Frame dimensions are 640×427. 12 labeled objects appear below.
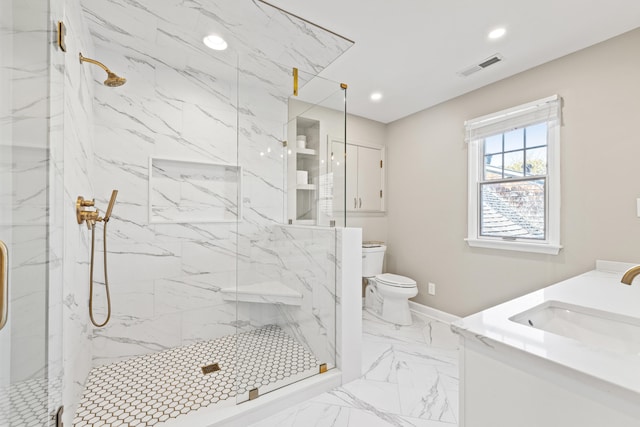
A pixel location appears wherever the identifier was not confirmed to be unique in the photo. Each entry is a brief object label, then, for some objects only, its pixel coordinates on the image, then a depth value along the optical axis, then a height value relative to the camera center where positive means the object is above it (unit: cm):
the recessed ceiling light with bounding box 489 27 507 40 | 180 +124
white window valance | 211 +85
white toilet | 277 -80
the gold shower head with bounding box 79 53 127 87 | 152 +77
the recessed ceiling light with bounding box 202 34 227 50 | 193 +127
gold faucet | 72 -16
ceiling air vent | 211 +124
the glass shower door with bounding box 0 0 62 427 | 75 +1
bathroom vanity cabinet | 57 -39
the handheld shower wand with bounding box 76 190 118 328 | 154 -1
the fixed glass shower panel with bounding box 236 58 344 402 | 188 -14
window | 214 +33
